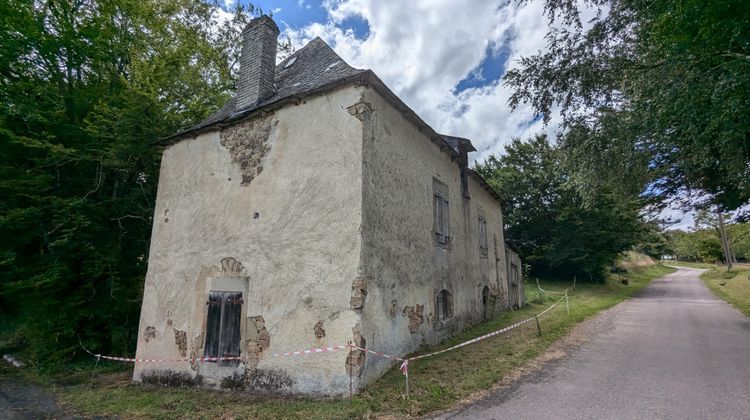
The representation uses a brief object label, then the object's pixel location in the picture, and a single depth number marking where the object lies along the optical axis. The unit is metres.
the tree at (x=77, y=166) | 9.59
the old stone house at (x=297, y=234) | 6.44
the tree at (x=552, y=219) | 23.48
